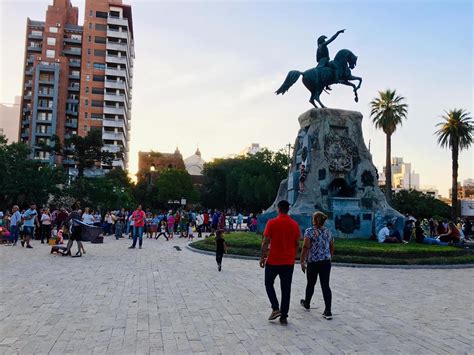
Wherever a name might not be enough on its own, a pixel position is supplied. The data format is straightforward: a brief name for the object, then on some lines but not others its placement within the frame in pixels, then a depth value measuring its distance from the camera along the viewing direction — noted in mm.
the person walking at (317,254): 6887
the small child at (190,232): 25562
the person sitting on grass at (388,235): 18844
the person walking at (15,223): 18469
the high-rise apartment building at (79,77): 76750
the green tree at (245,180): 57281
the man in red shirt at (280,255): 6328
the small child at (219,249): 11844
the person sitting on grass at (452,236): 19670
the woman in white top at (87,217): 20742
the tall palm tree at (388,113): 42281
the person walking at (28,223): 17297
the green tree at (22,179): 32375
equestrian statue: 21531
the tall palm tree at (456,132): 40938
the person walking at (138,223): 17344
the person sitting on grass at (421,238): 20047
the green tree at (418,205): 57062
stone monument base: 20125
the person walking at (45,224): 19844
